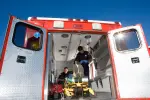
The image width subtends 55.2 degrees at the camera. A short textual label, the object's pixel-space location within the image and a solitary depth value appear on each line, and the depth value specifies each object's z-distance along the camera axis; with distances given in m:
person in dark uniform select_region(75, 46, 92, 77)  5.57
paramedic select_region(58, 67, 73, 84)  5.76
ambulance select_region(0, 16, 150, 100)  2.77
